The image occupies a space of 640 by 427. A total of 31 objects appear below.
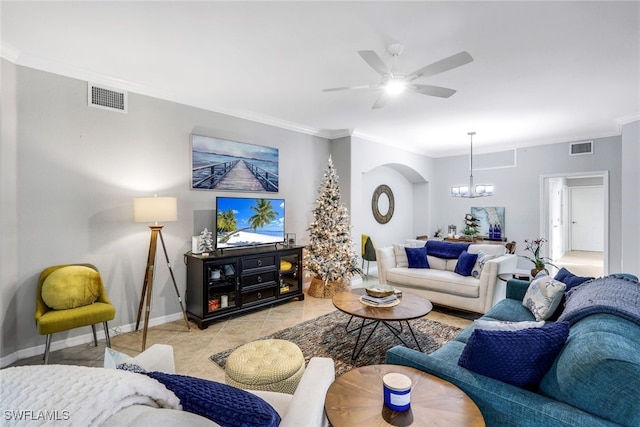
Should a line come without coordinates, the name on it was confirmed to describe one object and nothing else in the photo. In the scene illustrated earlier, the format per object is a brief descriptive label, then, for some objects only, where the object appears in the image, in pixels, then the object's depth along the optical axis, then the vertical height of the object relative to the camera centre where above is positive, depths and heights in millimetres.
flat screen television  4066 -169
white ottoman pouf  1878 -1003
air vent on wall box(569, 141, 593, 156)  5832 +1154
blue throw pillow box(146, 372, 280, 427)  837 -555
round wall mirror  6957 +118
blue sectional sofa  1124 -730
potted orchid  3689 -706
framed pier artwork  4055 +631
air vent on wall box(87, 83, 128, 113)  3244 +1223
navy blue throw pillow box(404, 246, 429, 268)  4645 -746
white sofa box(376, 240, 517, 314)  3795 -948
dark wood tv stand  3646 -921
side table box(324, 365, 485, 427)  1221 -841
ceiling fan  2260 +1104
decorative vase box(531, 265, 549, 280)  3704 -766
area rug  2846 -1374
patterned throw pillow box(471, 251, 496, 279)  4027 -726
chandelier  6184 +423
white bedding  635 -418
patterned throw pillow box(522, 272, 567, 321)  2482 -743
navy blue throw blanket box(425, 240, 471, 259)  4570 -610
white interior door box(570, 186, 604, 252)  9336 -341
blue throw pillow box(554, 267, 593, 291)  2629 -625
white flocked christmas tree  4910 -597
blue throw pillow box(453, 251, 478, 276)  4168 -750
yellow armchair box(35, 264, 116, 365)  2605 -839
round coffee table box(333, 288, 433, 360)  2683 -932
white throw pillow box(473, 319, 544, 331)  1637 -648
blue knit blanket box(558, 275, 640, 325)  1600 -535
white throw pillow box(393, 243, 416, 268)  4770 -738
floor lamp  3172 -62
